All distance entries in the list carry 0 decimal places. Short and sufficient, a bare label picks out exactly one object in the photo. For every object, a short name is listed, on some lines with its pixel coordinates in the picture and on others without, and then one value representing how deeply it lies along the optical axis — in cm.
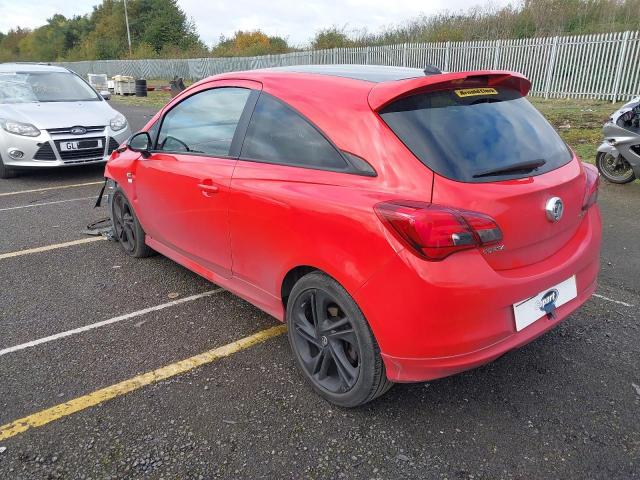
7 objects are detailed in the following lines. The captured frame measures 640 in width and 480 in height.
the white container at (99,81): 2880
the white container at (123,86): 2716
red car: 212
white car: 759
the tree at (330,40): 3101
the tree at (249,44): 3866
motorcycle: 609
